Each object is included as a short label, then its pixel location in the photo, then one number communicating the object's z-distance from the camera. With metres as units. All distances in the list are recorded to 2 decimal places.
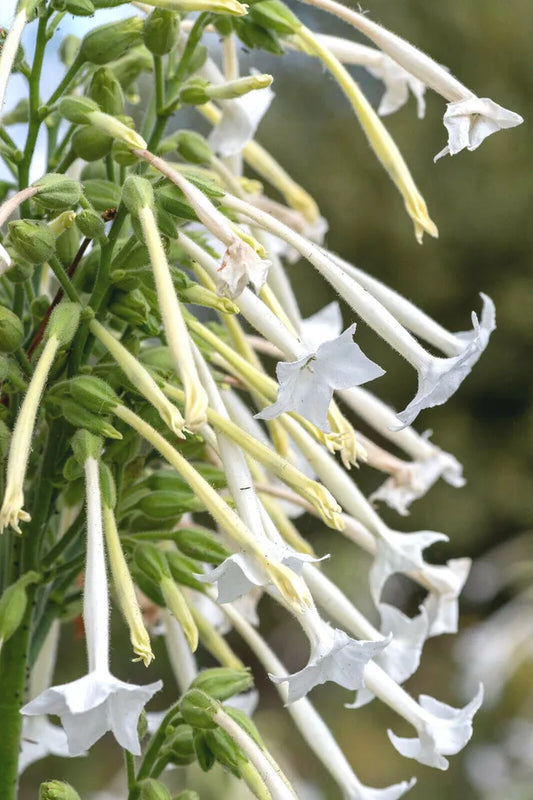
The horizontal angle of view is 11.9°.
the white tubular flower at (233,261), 0.68
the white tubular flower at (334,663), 0.68
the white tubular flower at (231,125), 0.80
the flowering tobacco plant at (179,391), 0.68
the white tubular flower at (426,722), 0.76
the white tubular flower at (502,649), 2.62
